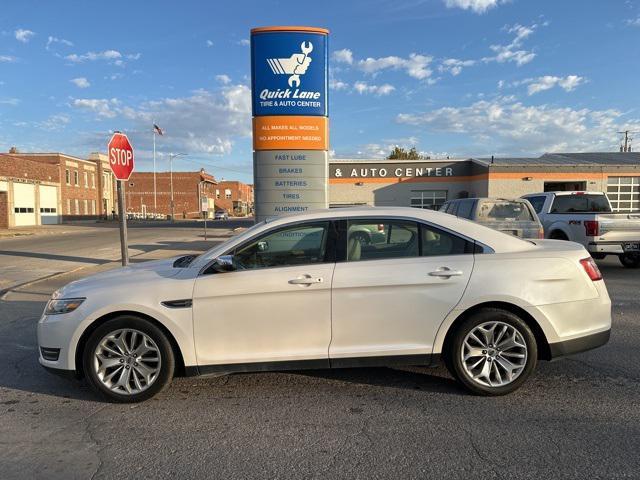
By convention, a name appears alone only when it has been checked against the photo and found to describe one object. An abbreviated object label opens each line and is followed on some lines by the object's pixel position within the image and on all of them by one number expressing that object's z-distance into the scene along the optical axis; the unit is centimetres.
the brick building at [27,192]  4088
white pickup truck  1067
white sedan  404
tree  6862
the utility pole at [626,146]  6774
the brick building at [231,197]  11238
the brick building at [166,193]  9169
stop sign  884
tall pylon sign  1212
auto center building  2938
